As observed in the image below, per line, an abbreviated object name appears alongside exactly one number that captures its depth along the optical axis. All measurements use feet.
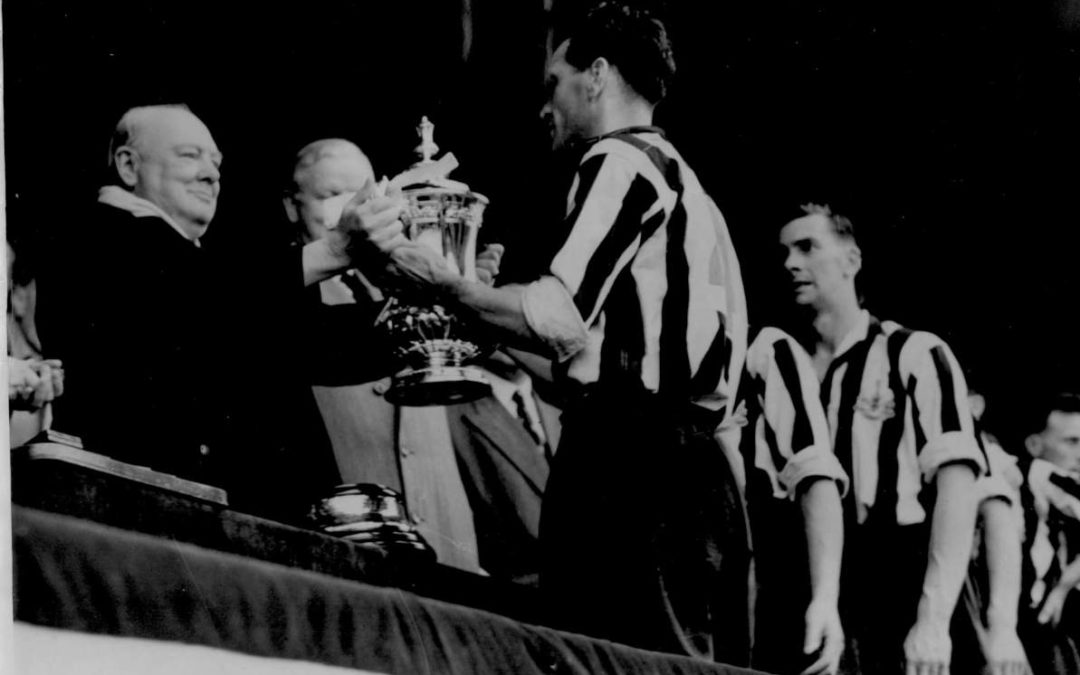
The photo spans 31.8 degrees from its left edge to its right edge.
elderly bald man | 18.51
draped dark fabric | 15.61
